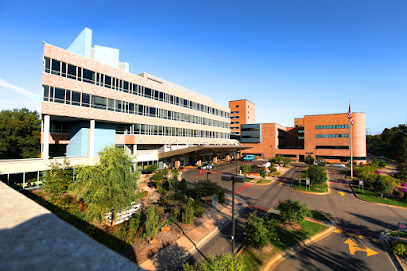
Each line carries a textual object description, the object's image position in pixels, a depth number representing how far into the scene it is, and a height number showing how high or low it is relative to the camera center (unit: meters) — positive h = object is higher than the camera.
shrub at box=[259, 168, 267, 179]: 33.72 -6.52
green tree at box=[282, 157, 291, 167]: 50.96 -6.20
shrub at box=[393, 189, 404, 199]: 23.61 -7.22
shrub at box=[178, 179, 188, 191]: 23.09 -6.11
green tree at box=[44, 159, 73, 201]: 15.19 -3.89
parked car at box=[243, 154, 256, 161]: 69.50 -7.52
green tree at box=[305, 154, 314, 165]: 51.94 -6.40
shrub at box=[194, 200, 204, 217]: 17.22 -6.94
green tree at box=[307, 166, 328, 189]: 26.72 -5.56
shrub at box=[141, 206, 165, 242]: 12.71 -6.42
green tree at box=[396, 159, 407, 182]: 30.43 -5.88
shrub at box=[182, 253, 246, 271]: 7.72 -5.49
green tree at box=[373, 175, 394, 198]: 23.05 -6.05
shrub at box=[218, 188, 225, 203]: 21.58 -6.99
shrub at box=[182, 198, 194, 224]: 15.74 -6.73
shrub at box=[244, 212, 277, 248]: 11.92 -6.33
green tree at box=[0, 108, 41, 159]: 38.22 +0.48
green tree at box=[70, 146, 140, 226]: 13.05 -3.59
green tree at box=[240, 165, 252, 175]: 36.00 -6.17
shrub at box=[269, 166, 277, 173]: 38.97 -6.66
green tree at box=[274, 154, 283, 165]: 50.61 -5.84
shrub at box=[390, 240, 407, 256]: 11.66 -7.11
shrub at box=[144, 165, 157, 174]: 34.22 -5.80
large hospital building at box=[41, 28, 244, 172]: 25.38 +5.01
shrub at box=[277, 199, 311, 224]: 14.66 -6.04
